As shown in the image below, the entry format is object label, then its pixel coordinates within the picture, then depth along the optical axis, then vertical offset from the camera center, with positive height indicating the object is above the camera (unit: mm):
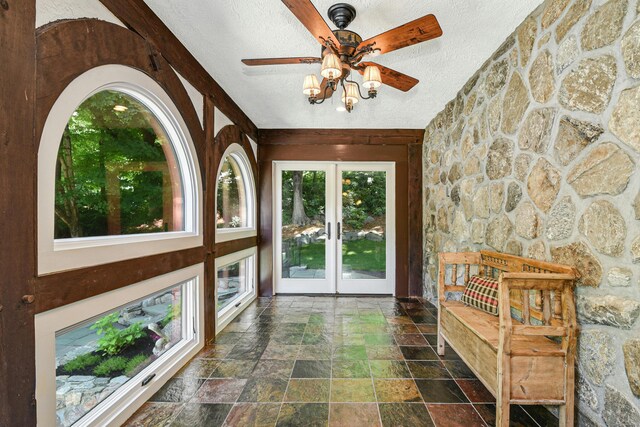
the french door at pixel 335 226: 4746 -181
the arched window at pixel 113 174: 1415 +268
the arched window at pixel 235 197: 3463 +249
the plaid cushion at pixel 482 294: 2281 -649
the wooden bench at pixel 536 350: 1608 -775
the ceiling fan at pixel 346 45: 1666 +1067
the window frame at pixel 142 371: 1349 -808
